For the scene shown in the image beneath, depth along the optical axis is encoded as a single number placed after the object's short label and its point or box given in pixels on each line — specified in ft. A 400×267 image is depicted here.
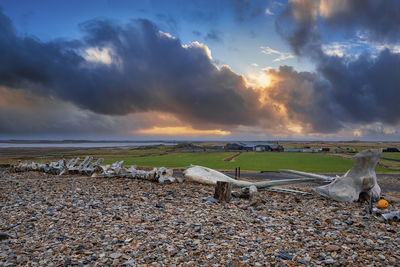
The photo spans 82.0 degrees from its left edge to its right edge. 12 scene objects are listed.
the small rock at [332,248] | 18.00
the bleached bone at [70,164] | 54.50
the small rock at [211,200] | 31.07
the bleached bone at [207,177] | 37.93
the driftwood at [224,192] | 31.71
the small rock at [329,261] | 16.23
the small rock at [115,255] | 17.15
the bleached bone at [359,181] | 31.94
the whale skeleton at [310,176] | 32.45
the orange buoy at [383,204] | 29.37
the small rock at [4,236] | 20.79
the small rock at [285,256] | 16.80
